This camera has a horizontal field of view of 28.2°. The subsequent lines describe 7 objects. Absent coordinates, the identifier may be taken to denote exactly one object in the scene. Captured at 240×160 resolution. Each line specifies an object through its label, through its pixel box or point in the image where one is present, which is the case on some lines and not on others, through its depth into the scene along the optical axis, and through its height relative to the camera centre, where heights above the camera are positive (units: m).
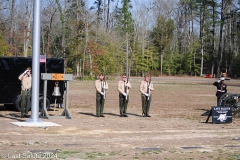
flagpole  14.91 +0.14
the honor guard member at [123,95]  18.69 -1.16
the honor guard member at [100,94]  18.25 -1.11
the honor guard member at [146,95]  18.91 -1.16
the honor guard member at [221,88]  21.03 -0.95
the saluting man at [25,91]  16.98 -0.95
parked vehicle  19.14 -0.64
